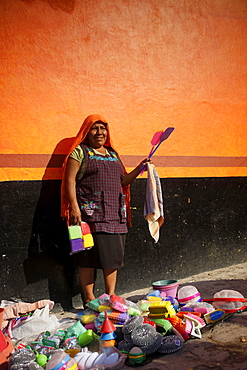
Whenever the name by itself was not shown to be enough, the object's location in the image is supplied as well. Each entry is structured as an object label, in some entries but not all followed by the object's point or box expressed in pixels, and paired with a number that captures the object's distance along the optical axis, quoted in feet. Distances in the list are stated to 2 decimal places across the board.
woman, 12.65
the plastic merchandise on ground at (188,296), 12.52
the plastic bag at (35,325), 11.18
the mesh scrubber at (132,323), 9.96
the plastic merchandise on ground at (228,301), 11.96
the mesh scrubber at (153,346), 9.52
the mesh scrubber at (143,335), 9.54
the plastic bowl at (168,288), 12.87
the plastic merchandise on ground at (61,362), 8.56
